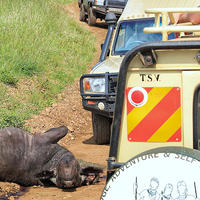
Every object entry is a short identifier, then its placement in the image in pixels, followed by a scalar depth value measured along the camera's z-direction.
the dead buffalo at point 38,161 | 10.44
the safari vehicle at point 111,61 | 13.67
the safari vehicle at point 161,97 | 5.61
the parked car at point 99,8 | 35.35
